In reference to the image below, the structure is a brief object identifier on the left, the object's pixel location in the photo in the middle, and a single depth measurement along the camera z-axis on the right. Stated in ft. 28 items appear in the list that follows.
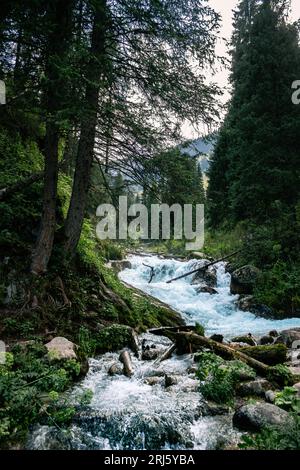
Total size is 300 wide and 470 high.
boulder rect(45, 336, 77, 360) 19.84
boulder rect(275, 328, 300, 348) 29.76
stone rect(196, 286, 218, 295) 56.54
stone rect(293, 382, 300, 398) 17.77
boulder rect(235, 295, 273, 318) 46.21
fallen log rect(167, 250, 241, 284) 62.92
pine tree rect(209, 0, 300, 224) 60.64
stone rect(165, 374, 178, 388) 20.11
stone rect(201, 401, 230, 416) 16.96
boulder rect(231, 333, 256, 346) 29.14
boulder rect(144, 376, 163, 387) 20.51
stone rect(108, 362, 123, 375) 21.88
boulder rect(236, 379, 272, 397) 18.65
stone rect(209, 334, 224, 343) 27.45
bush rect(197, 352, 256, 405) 18.22
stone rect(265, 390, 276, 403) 17.50
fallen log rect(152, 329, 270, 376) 22.30
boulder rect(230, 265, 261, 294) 52.54
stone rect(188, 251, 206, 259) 79.31
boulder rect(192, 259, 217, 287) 61.72
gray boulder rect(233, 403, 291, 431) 14.76
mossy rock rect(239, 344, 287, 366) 23.66
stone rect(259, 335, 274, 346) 31.04
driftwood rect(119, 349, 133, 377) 21.98
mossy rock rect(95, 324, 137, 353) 26.30
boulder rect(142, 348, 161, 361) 25.22
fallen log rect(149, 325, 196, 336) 28.86
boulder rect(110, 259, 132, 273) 74.42
